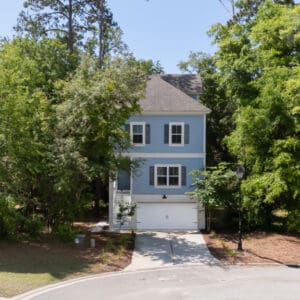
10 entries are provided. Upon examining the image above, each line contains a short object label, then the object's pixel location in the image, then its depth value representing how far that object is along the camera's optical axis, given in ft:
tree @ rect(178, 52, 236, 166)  103.40
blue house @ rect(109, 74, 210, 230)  82.74
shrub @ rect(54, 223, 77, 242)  66.13
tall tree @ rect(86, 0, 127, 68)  112.57
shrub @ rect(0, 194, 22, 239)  59.67
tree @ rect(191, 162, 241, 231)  77.30
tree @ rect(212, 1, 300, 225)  69.41
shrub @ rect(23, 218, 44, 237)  64.13
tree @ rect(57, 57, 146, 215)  65.05
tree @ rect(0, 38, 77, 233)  61.93
